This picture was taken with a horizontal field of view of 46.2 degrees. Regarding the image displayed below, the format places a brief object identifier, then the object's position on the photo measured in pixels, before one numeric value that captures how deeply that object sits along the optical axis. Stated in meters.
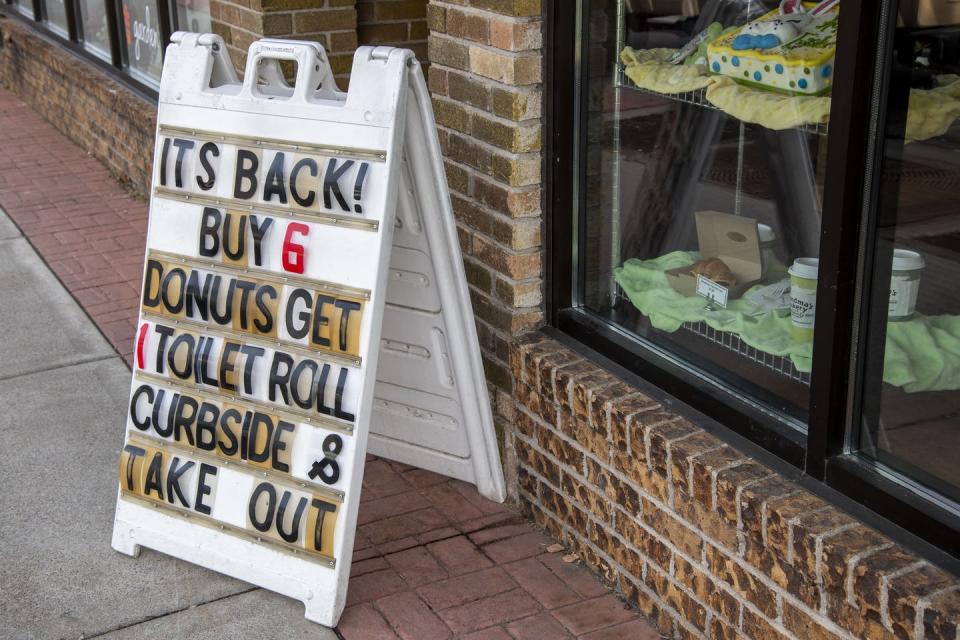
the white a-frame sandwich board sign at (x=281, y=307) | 2.96
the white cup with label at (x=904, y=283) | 2.35
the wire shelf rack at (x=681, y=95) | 2.93
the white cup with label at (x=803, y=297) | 2.63
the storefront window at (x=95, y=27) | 8.03
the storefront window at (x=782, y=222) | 2.29
